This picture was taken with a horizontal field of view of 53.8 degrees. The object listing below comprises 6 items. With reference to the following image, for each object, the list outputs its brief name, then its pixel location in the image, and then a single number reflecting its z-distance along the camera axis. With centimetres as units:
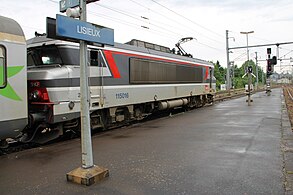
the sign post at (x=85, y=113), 487
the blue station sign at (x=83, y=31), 450
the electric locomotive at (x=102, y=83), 757
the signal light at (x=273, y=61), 2599
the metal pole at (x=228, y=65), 3378
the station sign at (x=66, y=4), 508
